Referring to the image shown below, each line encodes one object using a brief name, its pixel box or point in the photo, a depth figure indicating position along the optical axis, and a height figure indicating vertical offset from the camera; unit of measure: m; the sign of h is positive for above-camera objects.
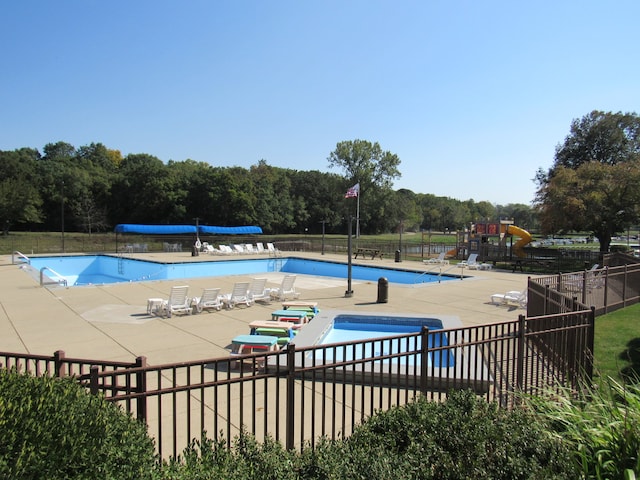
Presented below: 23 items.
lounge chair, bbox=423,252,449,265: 25.60 -2.14
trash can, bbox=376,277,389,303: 14.28 -2.21
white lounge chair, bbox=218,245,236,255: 36.00 -2.28
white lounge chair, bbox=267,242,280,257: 36.70 -2.32
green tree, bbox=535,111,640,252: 24.14 +1.62
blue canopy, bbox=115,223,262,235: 38.06 -0.65
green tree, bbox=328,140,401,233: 83.44 +10.89
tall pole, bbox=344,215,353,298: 15.94 -2.16
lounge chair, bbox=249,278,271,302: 14.50 -2.24
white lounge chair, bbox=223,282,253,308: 13.31 -2.30
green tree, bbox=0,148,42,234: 48.50 +2.89
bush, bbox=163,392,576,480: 2.84 -1.64
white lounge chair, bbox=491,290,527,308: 13.34 -2.25
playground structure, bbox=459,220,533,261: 29.64 -0.97
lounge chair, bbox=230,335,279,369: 8.05 -2.30
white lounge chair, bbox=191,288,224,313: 12.62 -2.32
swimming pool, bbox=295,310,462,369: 9.98 -2.48
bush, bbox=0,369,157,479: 2.28 -1.23
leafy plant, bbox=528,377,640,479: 3.09 -1.62
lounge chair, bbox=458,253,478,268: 24.72 -2.10
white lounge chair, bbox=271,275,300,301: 15.30 -2.44
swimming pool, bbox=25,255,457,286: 26.38 -3.10
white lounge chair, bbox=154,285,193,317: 12.16 -2.34
